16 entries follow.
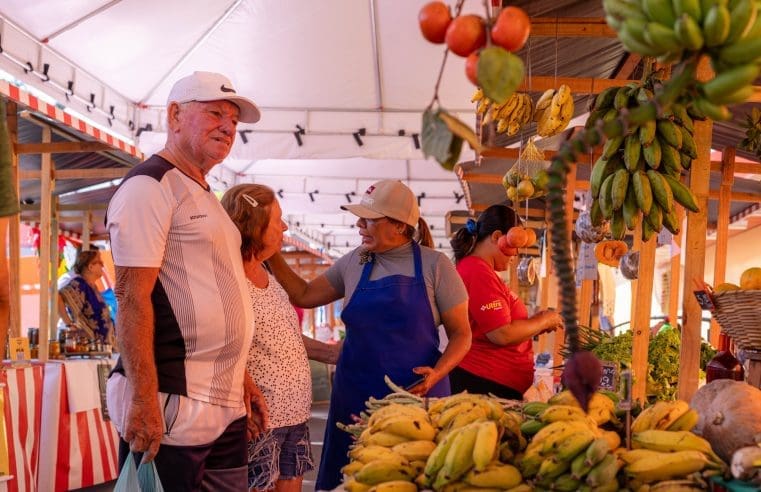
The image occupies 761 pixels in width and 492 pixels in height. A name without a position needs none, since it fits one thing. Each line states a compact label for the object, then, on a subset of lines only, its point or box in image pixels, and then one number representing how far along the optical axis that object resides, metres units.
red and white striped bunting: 4.71
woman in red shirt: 4.08
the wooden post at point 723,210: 5.20
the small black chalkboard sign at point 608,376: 3.12
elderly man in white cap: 2.42
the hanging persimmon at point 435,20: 1.49
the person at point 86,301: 7.41
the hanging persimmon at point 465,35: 1.45
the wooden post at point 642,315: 3.43
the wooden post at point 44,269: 5.99
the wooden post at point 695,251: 2.88
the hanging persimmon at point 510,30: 1.43
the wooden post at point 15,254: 5.32
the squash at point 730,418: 1.83
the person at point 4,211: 2.22
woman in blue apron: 3.41
